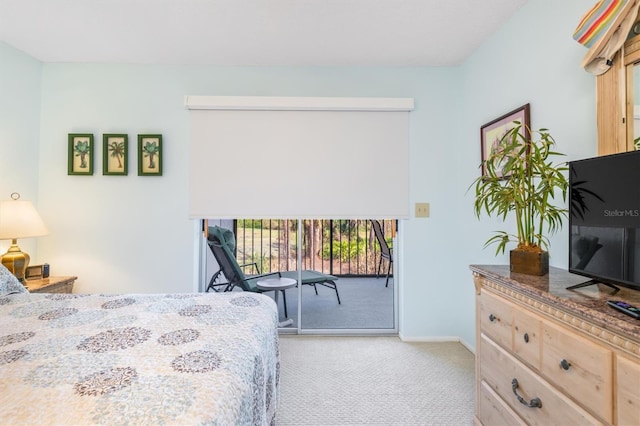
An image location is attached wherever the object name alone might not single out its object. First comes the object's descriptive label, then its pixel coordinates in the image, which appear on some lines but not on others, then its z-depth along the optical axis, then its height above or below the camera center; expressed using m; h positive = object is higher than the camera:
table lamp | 2.26 -0.10
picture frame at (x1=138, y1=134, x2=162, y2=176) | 2.83 +0.54
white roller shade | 2.84 +0.50
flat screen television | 1.04 -0.01
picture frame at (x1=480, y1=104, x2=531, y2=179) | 1.99 +0.62
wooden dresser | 0.89 -0.48
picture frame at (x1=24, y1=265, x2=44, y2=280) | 2.54 -0.47
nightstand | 2.36 -0.54
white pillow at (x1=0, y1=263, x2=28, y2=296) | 1.87 -0.42
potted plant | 1.44 +0.08
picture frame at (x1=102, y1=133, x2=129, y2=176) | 2.82 +0.53
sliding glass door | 3.12 -0.55
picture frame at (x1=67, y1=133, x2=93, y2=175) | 2.81 +0.53
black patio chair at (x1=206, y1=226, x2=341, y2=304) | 3.02 -0.59
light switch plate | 2.90 +0.06
